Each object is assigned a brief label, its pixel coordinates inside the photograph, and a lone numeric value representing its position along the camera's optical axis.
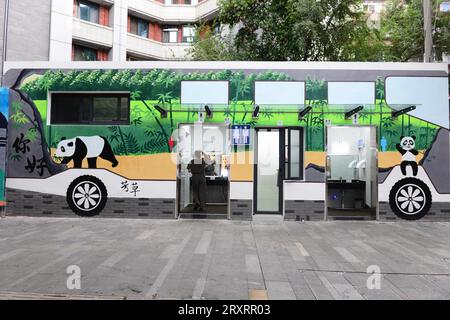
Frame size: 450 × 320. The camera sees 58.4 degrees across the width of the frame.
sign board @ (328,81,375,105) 10.43
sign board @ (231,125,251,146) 10.51
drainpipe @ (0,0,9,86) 18.87
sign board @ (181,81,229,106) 10.51
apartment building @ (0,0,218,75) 20.23
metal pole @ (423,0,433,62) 12.73
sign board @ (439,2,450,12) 14.06
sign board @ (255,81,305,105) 10.48
